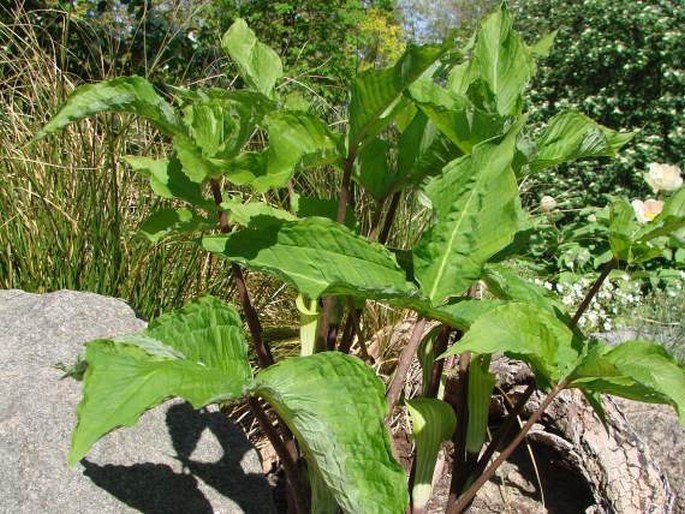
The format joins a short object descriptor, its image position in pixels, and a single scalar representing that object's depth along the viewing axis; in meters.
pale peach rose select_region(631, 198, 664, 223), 4.42
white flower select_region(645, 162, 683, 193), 4.05
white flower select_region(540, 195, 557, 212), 4.43
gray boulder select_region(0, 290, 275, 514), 1.53
